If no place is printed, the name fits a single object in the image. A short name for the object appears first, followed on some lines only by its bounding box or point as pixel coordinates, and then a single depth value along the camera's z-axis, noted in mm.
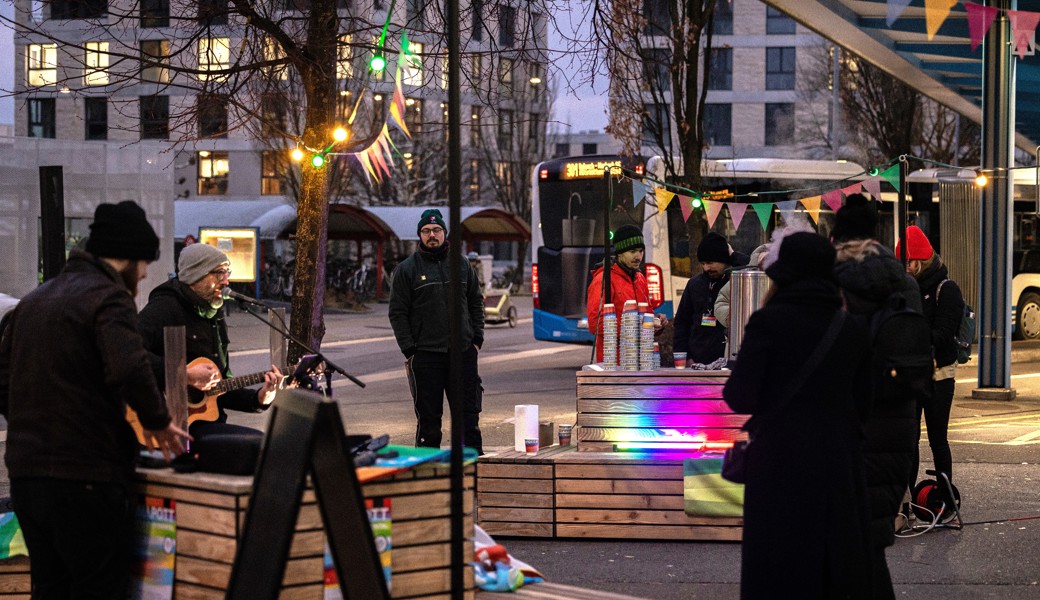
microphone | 6501
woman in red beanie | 8031
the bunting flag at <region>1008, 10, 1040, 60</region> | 14656
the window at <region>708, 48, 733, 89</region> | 71438
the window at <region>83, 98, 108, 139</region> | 61125
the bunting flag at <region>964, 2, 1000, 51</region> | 13580
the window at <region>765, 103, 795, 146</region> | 71125
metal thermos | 8188
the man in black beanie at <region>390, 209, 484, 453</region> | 9672
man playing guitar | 6398
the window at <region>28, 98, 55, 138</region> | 63406
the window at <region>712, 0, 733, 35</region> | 68688
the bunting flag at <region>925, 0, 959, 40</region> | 12180
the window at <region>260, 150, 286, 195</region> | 62031
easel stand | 4141
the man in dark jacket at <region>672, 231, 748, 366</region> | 9922
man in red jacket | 9912
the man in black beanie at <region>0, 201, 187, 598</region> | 4527
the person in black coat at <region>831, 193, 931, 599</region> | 5539
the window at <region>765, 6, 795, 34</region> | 69375
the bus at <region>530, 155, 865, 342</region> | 21891
